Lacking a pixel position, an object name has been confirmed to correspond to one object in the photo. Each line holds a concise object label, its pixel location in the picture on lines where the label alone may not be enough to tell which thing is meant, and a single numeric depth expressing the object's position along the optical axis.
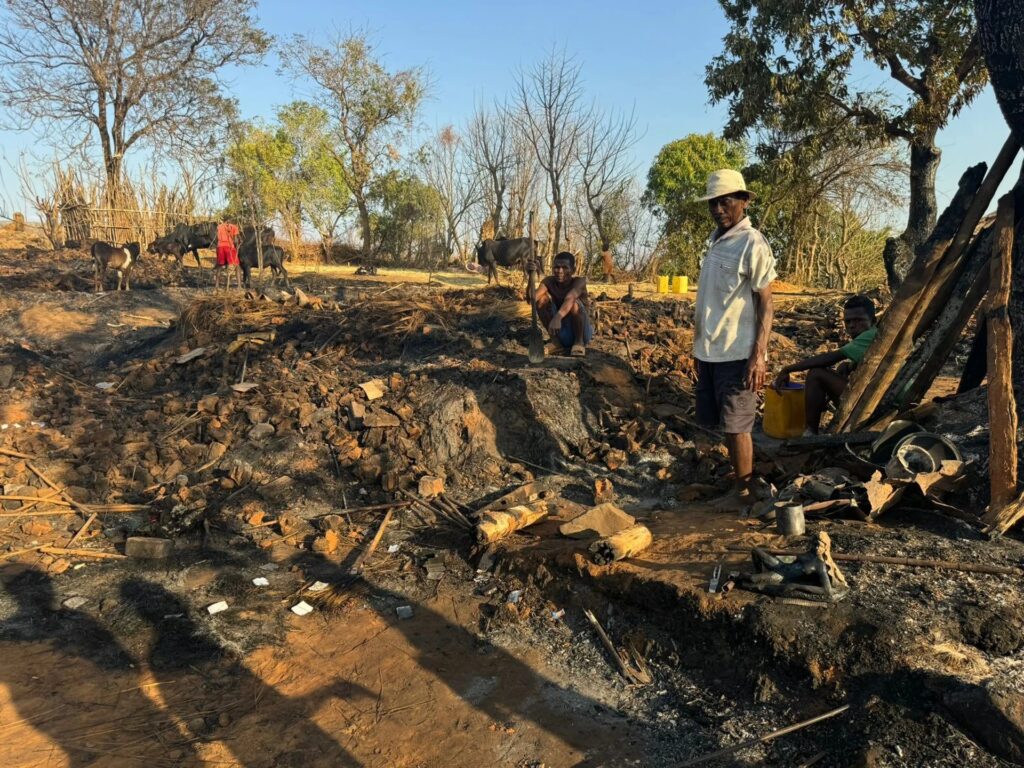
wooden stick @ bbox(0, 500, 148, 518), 4.68
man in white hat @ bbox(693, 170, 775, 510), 3.57
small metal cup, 3.17
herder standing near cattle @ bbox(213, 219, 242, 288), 11.72
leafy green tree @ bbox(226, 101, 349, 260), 23.75
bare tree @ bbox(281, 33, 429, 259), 23.75
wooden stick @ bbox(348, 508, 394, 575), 3.90
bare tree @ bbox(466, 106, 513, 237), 21.28
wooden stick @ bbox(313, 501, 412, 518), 4.57
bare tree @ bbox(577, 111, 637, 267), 19.19
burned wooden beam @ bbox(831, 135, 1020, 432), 4.21
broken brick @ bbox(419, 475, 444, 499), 4.65
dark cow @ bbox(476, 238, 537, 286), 14.88
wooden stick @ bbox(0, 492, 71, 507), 4.75
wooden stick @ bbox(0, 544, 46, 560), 4.13
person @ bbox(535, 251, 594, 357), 6.12
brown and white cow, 12.22
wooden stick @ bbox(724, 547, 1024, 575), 2.77
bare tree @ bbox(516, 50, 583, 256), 19.02
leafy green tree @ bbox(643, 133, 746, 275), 17.06
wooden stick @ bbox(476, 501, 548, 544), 3.92
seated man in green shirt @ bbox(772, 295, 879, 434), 4.69
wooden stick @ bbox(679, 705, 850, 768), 2.30
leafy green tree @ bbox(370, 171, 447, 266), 23.89
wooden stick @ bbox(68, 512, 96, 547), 4.39
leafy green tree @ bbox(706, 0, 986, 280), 10.08
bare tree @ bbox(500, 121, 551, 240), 19.85
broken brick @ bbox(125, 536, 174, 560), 4.18
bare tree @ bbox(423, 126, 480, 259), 23.20
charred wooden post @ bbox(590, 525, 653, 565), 3.34
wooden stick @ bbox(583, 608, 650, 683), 2.82
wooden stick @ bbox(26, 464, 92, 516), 4.71
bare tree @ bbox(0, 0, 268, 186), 19.55
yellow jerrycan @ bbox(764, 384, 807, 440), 4.88
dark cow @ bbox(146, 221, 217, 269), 16.19
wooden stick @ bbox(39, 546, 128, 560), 4.18
